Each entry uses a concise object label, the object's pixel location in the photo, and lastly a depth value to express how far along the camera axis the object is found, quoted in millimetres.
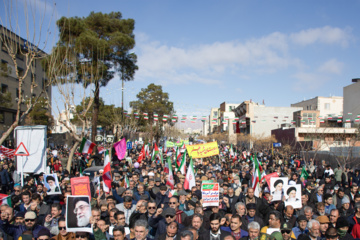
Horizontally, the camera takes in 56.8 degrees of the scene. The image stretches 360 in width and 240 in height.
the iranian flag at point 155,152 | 20641
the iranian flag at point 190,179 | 10445
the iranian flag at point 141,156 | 18403
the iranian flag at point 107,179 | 9227
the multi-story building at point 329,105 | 59656
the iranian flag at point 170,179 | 10766
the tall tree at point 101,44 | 19500
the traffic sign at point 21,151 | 10703
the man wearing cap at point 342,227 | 5617
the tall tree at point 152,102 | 44031
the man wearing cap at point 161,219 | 5605
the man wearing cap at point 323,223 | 5958
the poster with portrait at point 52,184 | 8508
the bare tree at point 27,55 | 10594
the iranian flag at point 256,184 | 9397
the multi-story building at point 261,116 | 60344
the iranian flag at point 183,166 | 13709
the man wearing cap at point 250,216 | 6266
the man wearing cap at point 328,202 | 7617
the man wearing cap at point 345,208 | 7423
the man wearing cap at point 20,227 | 5677
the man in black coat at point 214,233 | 5336
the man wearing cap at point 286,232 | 5396
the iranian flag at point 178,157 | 17975
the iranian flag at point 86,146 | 11898
